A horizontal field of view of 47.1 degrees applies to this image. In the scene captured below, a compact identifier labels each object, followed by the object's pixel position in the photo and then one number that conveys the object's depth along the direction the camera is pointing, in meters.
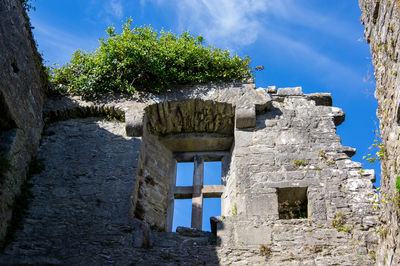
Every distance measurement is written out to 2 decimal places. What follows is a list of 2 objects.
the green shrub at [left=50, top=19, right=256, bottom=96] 7.48
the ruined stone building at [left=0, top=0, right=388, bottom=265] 5.62
